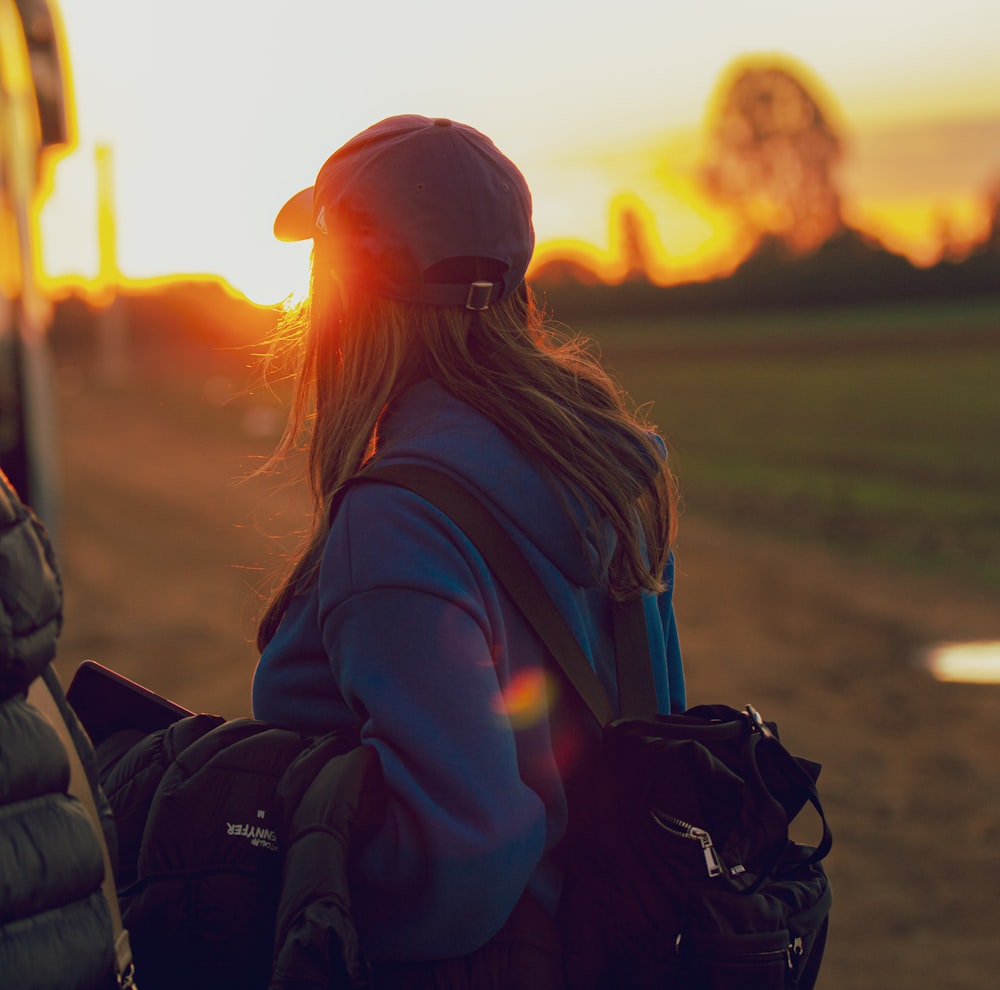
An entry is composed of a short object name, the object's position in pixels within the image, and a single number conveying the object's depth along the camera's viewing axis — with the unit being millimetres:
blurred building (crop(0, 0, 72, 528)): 6883
